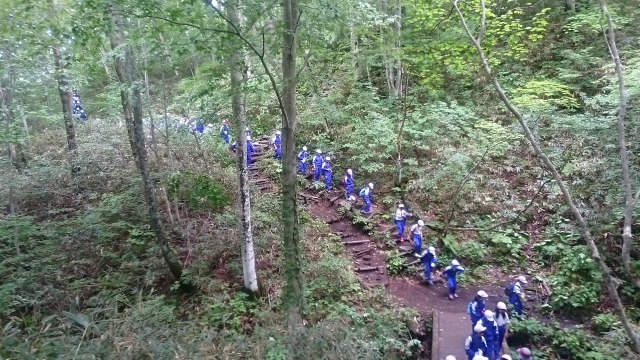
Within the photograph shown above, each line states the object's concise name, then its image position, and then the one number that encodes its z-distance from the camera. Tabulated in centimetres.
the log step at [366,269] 1094
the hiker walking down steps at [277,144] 1509
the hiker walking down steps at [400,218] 1173
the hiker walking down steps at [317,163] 1405
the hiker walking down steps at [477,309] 791
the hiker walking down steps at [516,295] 878
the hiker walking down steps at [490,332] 727
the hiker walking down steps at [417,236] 1094
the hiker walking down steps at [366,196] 1256
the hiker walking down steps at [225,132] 1024
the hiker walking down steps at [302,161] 1448
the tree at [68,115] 1144
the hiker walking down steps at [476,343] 701
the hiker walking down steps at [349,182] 1304
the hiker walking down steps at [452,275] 973
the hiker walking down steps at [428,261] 1034
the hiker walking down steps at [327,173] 1388
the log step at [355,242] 1200
